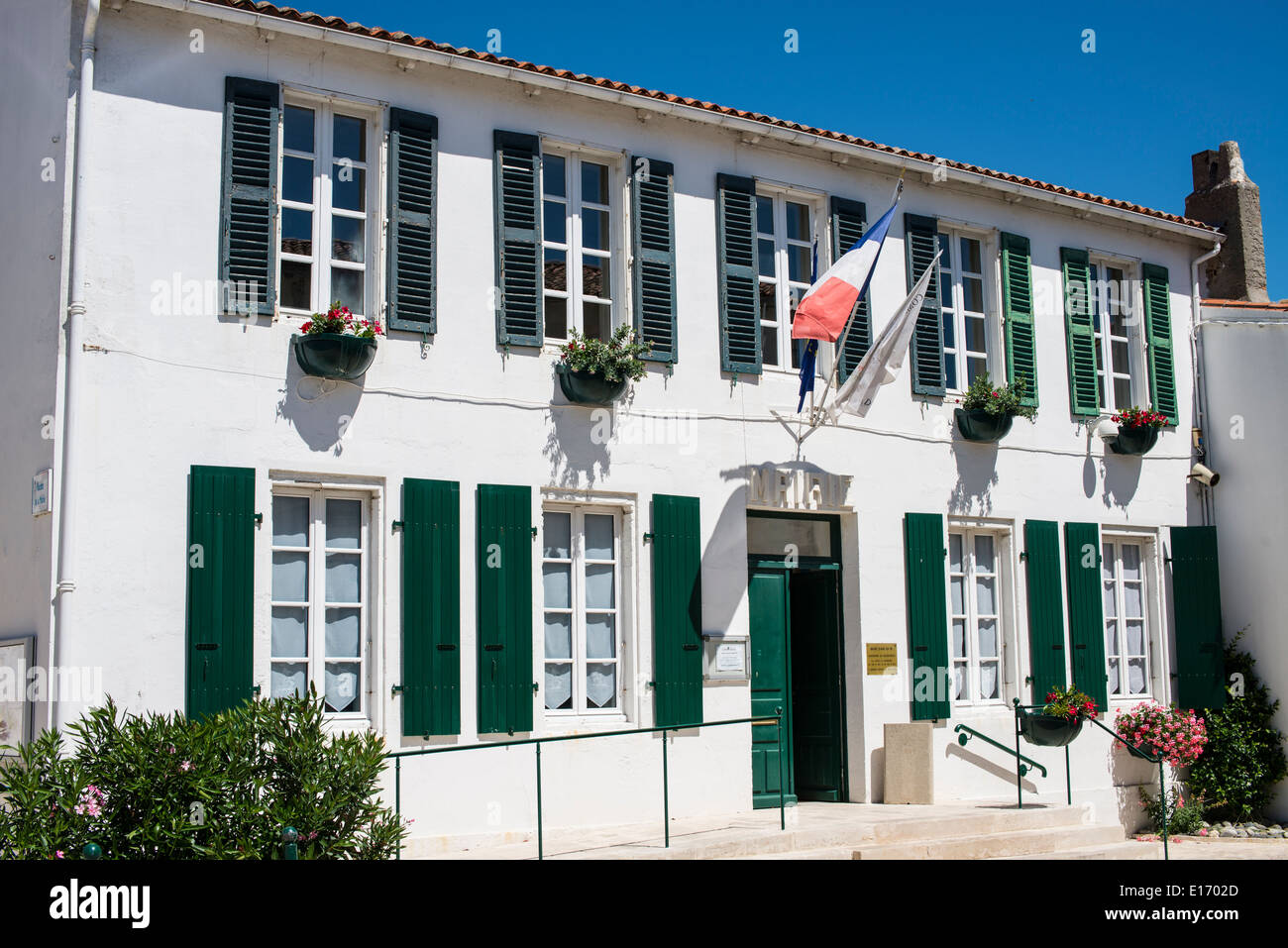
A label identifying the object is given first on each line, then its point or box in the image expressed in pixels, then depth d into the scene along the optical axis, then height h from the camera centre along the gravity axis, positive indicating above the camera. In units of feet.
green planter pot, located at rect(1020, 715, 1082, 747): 43.39 -3.42
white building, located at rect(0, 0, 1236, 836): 32.96 +4.87
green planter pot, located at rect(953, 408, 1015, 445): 46.50 +6.18
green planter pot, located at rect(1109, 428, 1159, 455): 49.78 +5.95
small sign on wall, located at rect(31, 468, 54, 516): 32.23 +3.19
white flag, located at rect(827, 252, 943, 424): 41.45 +7.16
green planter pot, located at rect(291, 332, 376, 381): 34.47 +6.54
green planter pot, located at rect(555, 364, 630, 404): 38.47 +6.28
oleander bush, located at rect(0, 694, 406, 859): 25.73 -2.88
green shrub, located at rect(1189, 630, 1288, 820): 48.65 -4.97
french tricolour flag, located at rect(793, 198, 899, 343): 39.65 +9.00
